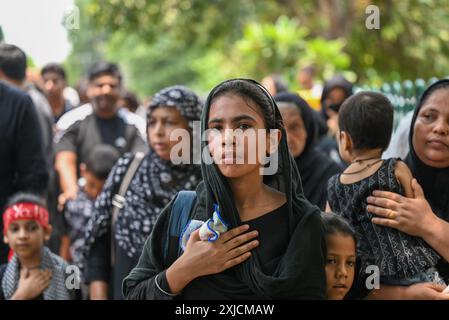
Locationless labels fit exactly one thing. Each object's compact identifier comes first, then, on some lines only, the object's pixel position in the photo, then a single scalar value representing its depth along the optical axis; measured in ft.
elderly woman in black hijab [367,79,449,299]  10.00
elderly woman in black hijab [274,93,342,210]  14.49
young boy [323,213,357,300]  9.35
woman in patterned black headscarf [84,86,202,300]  13.48
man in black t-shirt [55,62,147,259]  22.04
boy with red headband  14.26
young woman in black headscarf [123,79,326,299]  8.57
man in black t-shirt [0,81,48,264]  15.61
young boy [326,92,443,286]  10.12
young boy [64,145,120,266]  19.57
